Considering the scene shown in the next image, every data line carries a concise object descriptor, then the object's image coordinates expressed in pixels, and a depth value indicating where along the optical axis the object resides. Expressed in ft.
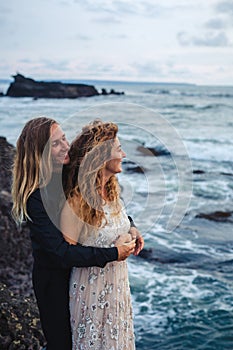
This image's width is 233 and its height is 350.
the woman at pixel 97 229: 8.43
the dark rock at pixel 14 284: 13.88
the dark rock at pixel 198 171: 57.92
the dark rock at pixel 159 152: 68.17
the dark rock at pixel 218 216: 37.37
